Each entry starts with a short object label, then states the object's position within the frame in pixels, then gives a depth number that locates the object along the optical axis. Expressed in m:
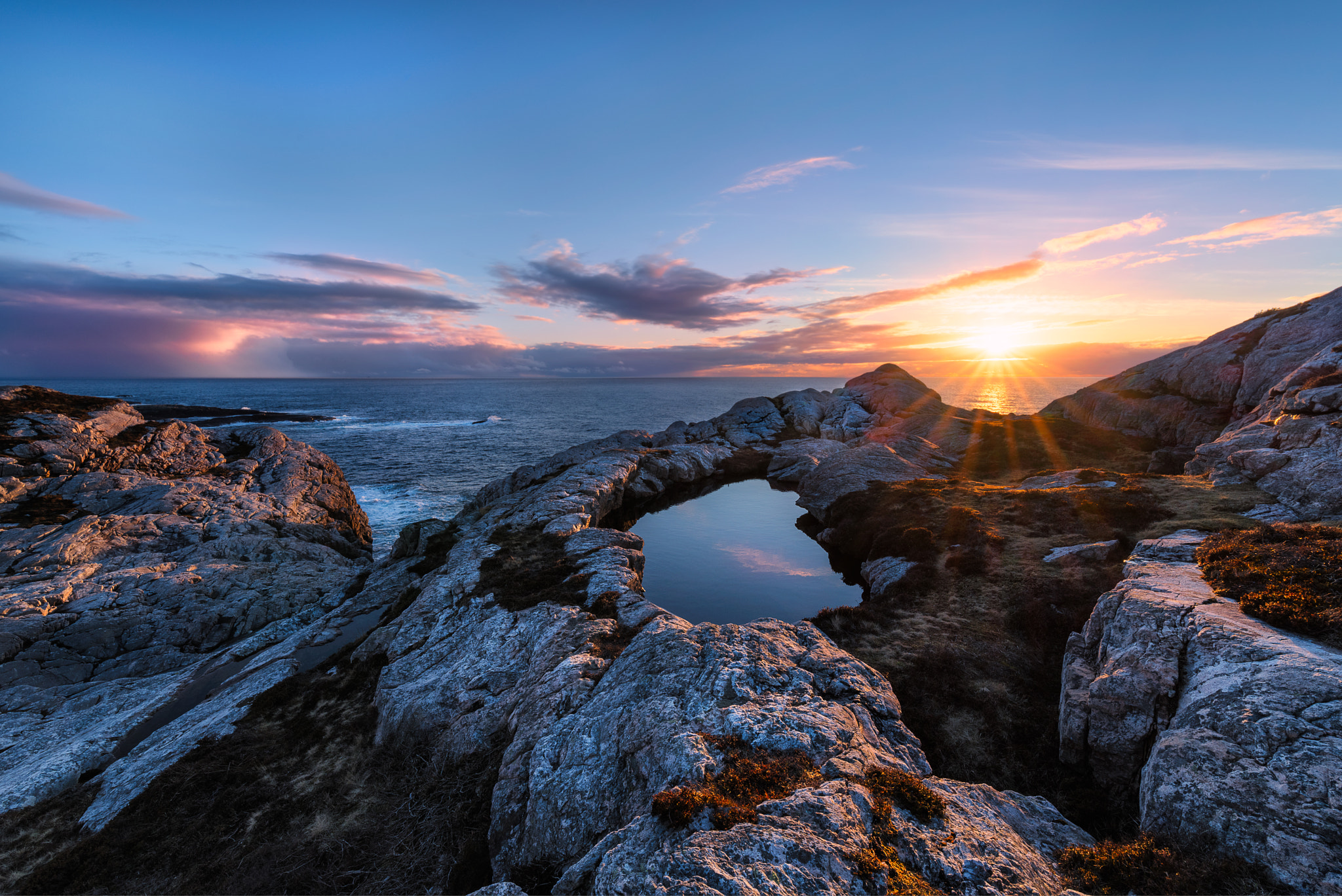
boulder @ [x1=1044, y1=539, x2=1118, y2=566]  25.91
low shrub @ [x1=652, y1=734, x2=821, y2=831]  10.05
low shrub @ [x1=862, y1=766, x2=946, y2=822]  10.83
